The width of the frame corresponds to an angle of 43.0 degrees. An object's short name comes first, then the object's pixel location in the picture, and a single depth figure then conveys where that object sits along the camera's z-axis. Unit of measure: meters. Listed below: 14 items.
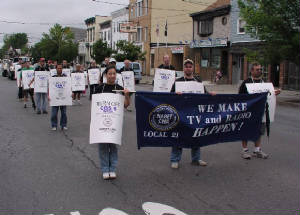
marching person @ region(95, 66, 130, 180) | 5.87
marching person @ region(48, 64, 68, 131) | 10.09
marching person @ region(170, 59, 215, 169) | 6.47
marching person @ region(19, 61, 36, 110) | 14.49
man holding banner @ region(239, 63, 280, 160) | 7.27
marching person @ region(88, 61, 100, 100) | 17.30
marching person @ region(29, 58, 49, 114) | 13.13
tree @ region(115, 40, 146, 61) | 40.81
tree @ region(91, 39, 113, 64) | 49.56
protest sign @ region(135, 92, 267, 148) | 5.98
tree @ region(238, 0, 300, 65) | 17.59
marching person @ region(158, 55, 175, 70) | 11.62
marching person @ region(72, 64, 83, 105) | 16.89
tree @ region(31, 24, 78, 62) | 69.38
